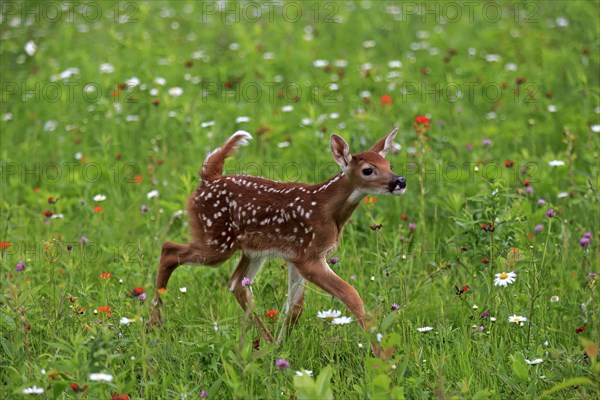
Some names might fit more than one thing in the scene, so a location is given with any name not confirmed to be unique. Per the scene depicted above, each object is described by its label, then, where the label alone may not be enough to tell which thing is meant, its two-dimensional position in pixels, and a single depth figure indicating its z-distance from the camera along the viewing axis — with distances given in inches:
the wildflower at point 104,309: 387.9
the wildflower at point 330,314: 357.4
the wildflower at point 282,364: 341.4
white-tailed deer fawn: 399.9
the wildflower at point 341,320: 346.6
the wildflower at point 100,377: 316.2
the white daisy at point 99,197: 553.2
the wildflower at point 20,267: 426.9
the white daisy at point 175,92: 723.4
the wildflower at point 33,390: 329.4
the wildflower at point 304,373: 326.5
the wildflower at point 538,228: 503.5
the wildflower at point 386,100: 685.3
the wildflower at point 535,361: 362.9
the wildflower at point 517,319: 404.0
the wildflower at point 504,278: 406.9
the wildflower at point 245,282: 397.8
